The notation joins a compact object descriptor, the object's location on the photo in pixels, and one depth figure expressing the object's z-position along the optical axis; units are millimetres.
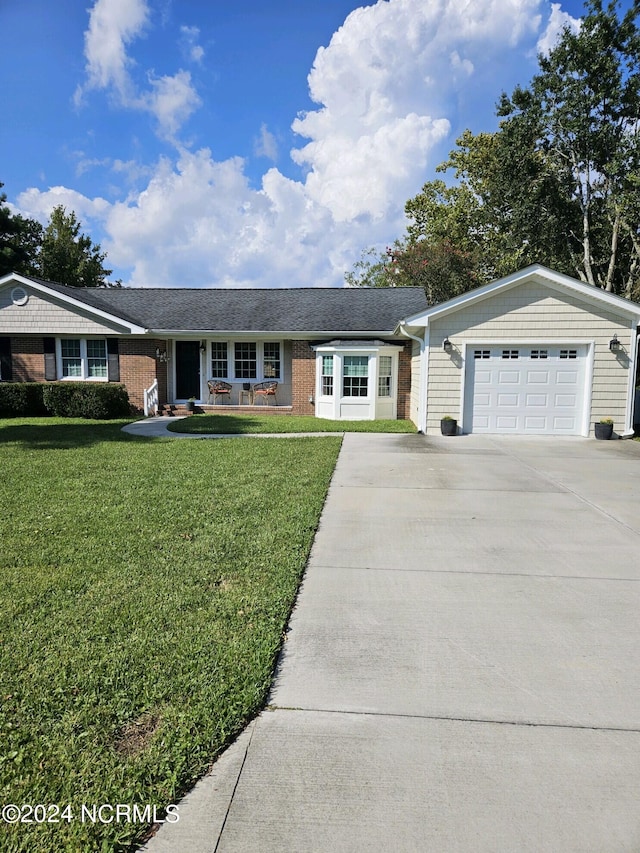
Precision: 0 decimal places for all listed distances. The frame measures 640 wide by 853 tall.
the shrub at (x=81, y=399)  16359
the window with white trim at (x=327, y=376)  17062
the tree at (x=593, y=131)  21766
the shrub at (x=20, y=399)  16688
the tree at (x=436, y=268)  31766
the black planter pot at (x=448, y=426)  13469
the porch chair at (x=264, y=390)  18219
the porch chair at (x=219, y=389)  18484
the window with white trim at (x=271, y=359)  18797
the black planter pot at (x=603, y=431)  13023
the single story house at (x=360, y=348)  13336
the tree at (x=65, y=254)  34781
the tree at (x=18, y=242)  31484
